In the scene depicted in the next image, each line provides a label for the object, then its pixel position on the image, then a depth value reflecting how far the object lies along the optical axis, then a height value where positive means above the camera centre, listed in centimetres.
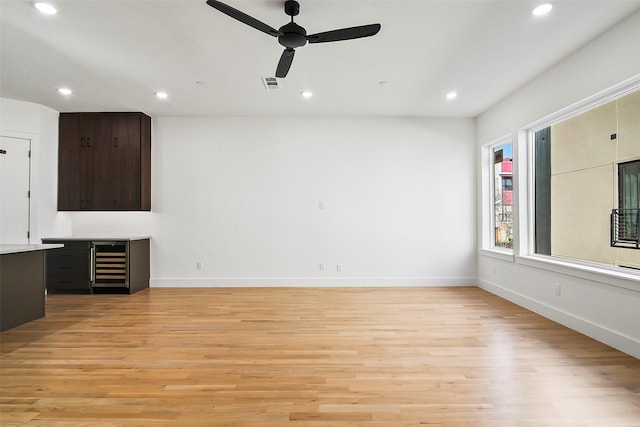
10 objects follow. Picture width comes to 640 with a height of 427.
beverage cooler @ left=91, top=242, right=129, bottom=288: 493 -73
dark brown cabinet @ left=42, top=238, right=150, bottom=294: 490 -74
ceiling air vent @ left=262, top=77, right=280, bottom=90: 396 +172
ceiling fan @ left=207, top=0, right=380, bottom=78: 235 +141
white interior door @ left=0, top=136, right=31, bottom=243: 467 +43
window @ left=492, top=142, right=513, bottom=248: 471 +34
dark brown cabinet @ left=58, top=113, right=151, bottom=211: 519 +94
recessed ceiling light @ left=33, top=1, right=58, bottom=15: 255 +171
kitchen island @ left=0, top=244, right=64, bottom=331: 326 -72
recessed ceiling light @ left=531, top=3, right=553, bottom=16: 254 +168
